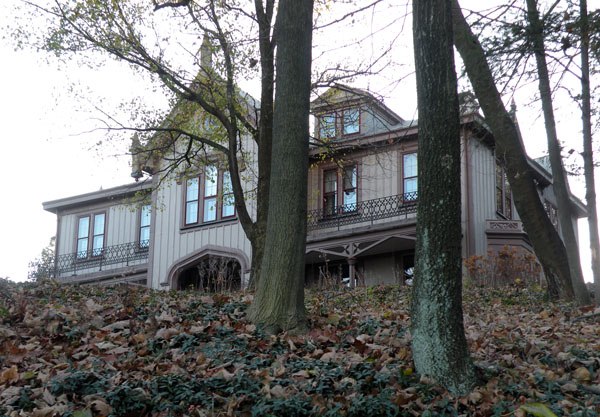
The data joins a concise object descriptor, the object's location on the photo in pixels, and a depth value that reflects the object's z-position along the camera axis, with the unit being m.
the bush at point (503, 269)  17.58
